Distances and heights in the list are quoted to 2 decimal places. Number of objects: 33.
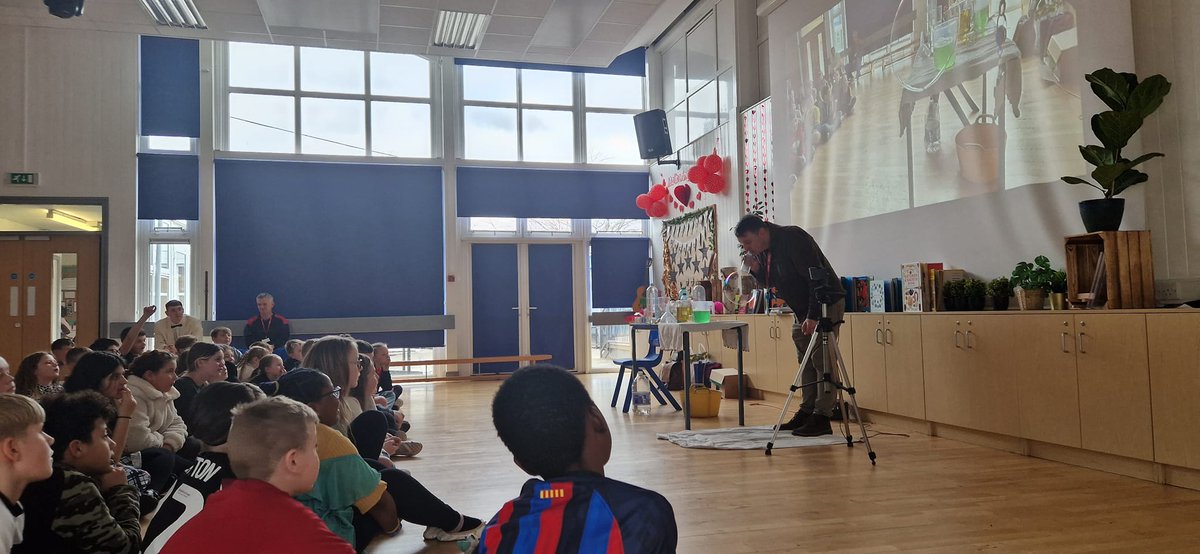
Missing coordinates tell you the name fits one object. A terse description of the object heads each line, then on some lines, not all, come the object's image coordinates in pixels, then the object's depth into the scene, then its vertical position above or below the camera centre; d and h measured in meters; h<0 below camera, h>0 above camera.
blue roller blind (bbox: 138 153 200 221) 9.46 +1.63
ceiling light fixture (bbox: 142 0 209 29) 7.62 +3.12
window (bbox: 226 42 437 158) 9.94 +2.82
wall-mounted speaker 9.99 +2.27
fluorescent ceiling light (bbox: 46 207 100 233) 9.28 +1.20
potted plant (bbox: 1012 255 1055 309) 4.30 +0.08
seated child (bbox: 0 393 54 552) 1.71 -0.31
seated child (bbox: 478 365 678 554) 1.28 -0.30
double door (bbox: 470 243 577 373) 10.74 +0.11
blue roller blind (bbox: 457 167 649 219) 10.67 +1.65
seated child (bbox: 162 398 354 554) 1.42 -0.35
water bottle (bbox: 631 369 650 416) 6.61 -0.78
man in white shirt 8.23 -0.10
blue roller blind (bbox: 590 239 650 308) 11.17 +0.51
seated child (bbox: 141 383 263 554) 2.06 -0.42
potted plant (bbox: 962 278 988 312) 4.79 +0.03
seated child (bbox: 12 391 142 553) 1.87 -0.46
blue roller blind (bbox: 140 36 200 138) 9.50 +2.88
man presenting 4.99 +0.21
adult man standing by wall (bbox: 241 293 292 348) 9.13 -0.14
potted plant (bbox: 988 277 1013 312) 4.65 +0.04
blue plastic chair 6.60 -0.55
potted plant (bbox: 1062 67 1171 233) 3.70 +0.78
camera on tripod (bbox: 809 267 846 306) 4.54 +0.07
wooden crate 3.72 +0.12
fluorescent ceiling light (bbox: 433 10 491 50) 8.14 +3.10
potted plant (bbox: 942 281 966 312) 4.88 +0.01
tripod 4.42 -0.31
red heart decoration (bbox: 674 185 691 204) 9.93 +1.47
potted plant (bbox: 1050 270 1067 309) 4.17 +0.03
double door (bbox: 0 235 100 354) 9.12 +0.35
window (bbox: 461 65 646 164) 10.77 +2.78
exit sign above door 8.96 +1.67
